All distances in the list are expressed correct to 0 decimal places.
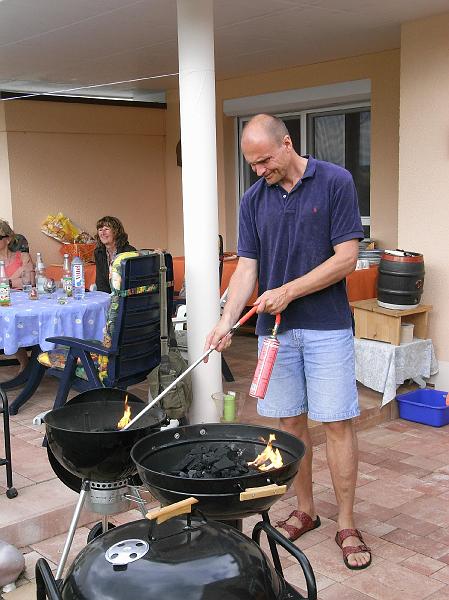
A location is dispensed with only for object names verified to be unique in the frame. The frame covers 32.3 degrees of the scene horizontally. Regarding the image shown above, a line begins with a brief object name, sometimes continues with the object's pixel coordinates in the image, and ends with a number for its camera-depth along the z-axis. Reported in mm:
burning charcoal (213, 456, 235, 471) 2215
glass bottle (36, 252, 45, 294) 5477
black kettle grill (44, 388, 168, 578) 2453
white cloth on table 5203
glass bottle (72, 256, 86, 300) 5230
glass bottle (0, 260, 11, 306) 4906
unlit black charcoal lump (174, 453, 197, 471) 2297
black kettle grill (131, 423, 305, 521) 2051
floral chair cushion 4203
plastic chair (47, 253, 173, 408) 4234
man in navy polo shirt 2979
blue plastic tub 5039
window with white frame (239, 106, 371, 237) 7762
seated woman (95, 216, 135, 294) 5934
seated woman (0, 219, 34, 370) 5793
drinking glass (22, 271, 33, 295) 5598
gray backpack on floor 4211
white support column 4211
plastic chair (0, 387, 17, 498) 3639
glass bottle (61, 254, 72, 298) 5227
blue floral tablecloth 4734
